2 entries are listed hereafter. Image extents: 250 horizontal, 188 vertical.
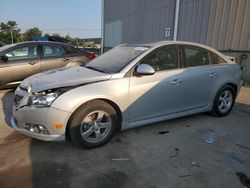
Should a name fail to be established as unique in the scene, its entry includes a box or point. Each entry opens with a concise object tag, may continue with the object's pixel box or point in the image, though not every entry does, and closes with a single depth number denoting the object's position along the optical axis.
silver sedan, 2.99
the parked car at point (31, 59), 6.07
